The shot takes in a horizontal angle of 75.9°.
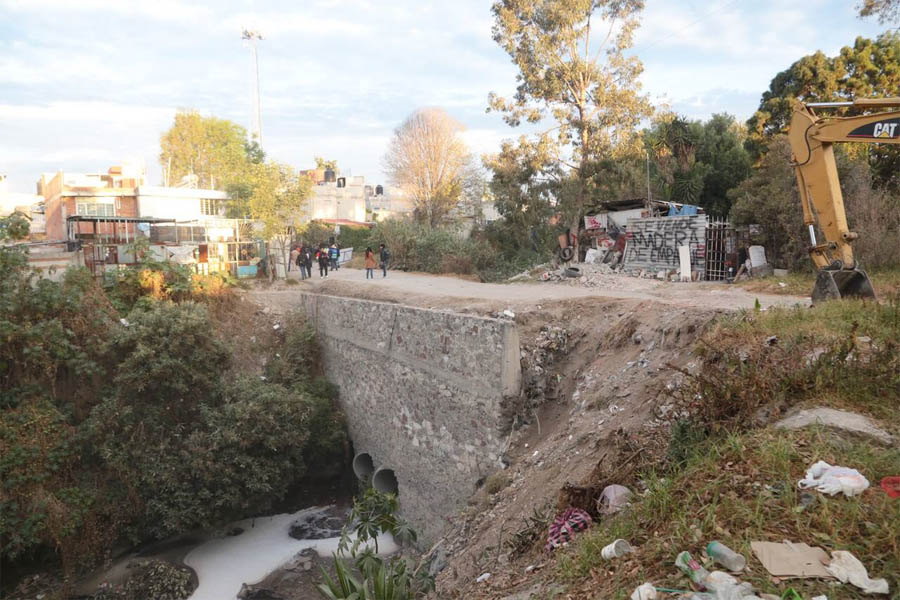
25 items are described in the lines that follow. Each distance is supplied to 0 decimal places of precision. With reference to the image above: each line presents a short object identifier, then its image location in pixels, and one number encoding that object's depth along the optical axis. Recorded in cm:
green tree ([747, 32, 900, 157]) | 1878
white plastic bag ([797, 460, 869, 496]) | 302
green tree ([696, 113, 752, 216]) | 2125
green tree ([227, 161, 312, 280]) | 1817
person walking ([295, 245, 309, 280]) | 2027
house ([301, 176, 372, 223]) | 4259
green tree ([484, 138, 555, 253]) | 2005
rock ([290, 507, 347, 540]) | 1176
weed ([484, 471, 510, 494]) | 743
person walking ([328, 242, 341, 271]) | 2183
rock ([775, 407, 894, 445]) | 362
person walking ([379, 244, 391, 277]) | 1965
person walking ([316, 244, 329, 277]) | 2058
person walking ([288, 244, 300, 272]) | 2320
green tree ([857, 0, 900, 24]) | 1223
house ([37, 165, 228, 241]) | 2586
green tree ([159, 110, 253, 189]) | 3669
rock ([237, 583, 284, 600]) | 980
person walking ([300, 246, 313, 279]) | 2038
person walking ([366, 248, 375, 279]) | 1966
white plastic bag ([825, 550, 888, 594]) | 246
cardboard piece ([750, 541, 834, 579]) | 259
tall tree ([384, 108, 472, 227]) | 3189
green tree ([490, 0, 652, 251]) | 1872
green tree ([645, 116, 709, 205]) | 2034
